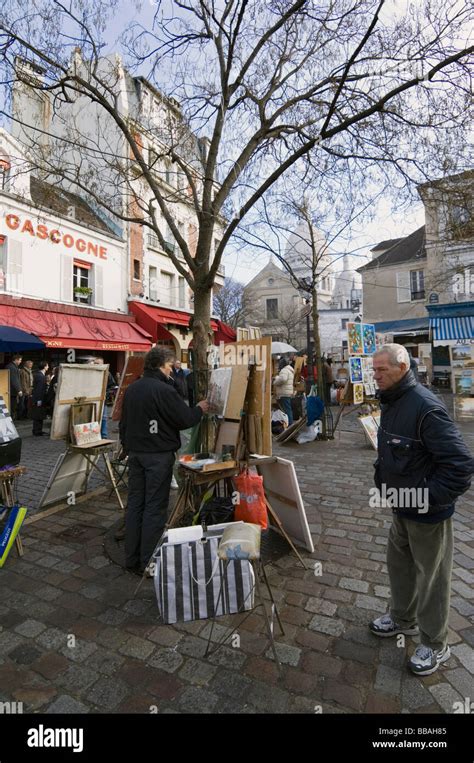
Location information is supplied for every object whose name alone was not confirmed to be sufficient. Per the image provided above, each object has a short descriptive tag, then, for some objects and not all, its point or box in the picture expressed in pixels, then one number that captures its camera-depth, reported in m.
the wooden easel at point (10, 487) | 3.67
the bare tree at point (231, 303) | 34.72
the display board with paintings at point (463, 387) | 11.66
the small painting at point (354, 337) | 8.41
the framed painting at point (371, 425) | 7.87
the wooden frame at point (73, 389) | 4.82
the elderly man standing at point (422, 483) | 2.09
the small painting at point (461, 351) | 12.41
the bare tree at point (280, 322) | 42.22
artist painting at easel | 3.33
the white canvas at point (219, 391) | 3.73
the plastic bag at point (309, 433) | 8.98
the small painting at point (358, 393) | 8.24
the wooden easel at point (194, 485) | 3.39
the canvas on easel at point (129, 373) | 5.97
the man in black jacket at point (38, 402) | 9.80
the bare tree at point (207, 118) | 4.63
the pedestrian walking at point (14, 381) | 9.78
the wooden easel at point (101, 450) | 4.86
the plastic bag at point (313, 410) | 8.88
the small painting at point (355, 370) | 8.21
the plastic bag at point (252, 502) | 3.32
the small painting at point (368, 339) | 8.73
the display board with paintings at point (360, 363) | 8.27
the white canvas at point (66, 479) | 4.88
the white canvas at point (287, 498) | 3.62
